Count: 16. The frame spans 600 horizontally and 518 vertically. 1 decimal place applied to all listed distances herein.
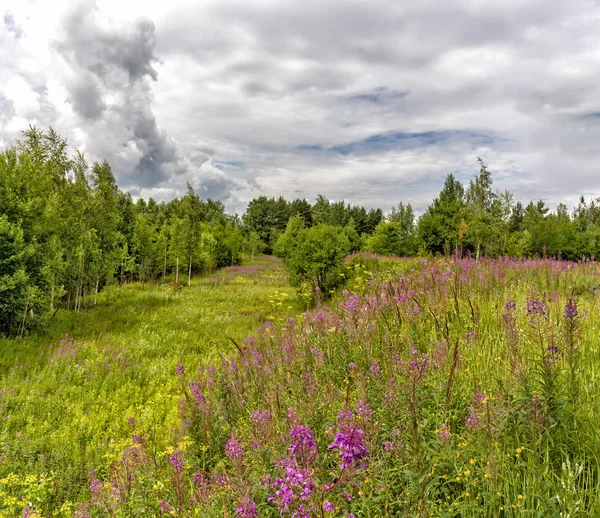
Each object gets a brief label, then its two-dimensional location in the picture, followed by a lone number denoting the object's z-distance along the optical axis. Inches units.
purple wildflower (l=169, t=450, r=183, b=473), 78.8
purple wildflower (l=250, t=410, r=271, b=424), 99.4
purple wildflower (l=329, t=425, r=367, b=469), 68.2
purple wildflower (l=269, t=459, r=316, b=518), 59.3
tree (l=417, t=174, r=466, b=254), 1283.2
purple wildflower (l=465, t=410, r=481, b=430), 81.2
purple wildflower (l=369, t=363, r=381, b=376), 115.9
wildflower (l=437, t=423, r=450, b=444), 79.8
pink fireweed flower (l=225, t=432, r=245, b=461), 68.4
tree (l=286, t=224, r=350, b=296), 633.6
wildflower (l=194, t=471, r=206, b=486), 102.6
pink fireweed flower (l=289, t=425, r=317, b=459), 65.4
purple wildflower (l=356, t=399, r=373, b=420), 78.8
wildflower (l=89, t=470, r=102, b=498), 116.6
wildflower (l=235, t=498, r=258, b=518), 61.5
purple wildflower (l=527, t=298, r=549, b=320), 104.7
